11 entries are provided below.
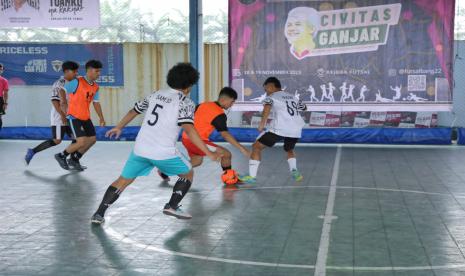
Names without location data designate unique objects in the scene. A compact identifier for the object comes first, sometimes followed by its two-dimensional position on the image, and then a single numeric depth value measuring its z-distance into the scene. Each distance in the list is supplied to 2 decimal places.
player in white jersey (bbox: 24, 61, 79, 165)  11.88
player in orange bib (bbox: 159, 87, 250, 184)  8.96
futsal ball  10.25
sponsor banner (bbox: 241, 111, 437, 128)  17.05
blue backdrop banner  18.38
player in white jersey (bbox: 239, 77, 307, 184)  10.45
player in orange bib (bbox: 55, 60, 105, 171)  11.36
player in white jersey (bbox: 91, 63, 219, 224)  6.85
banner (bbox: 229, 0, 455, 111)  16.50
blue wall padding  16.34
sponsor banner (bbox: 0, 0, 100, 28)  16.97
